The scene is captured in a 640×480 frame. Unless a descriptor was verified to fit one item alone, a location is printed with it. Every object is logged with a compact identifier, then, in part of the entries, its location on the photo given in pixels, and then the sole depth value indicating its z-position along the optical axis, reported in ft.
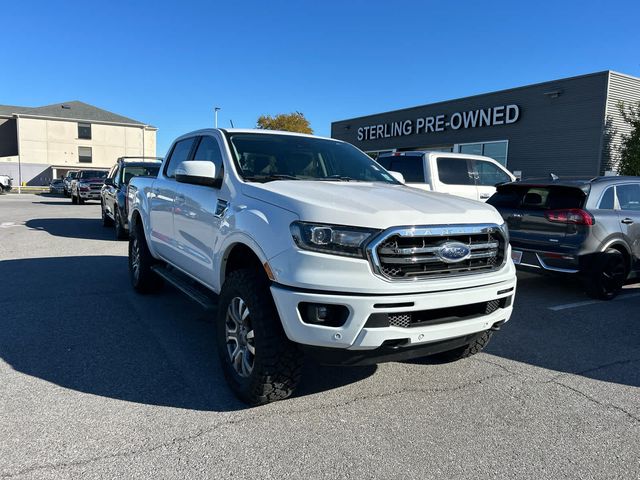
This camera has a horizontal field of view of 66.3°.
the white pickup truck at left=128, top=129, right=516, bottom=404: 9.34
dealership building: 60.59
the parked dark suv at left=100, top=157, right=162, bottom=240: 36.37
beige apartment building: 177.17
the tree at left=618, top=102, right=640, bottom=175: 57.16
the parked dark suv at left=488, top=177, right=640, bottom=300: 20.18
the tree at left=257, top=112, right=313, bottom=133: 167.63
